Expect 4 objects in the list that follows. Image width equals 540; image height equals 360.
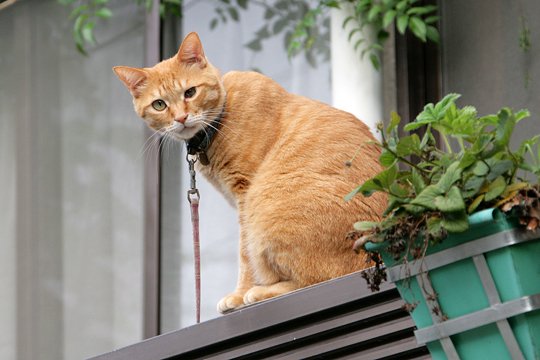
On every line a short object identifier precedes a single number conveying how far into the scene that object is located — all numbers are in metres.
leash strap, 2.67
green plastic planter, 1.90
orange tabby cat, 2.64
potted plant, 1.91
